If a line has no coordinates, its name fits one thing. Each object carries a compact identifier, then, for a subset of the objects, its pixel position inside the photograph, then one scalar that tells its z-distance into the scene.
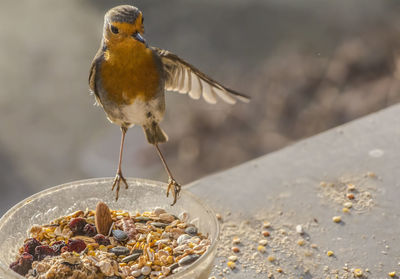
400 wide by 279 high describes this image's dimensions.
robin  4.79
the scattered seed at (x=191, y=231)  4.92
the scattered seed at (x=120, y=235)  4.90
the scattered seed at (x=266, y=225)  5.07
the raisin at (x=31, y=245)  4.88
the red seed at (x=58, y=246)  4.88
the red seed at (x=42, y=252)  4.87
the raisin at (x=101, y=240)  4.90
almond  4.91
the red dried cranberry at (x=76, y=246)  4.88
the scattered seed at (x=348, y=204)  5.09
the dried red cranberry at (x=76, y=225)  4.91
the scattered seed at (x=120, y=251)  4.89
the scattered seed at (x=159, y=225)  4.94
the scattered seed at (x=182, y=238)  4.91
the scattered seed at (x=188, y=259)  4.87
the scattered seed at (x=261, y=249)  5.04
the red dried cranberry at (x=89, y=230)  4.91
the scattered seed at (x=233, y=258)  5.02
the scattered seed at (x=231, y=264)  5.01
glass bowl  4.90
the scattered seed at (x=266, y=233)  5.06
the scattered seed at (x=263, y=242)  5.05
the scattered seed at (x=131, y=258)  4.88
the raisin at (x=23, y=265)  4.86
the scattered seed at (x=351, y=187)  5.12
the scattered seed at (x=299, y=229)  5.06
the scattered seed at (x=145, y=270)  4.87
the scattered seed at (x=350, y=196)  5.11
